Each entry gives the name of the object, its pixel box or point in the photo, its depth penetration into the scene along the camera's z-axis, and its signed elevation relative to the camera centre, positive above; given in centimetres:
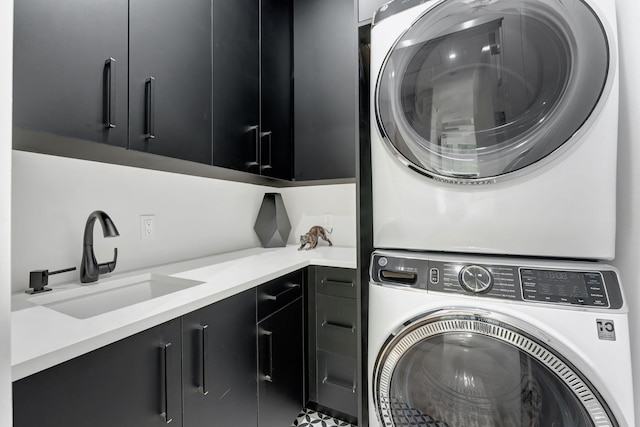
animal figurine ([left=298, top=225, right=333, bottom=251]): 192 -13
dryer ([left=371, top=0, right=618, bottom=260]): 66 +25
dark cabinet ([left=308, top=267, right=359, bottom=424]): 142 -66
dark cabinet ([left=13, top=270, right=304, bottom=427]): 59 -44
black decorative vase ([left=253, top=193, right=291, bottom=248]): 193 -3
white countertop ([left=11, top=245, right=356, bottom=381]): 57 -26
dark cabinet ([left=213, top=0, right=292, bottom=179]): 130 +73
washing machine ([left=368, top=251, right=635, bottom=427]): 61 -32
